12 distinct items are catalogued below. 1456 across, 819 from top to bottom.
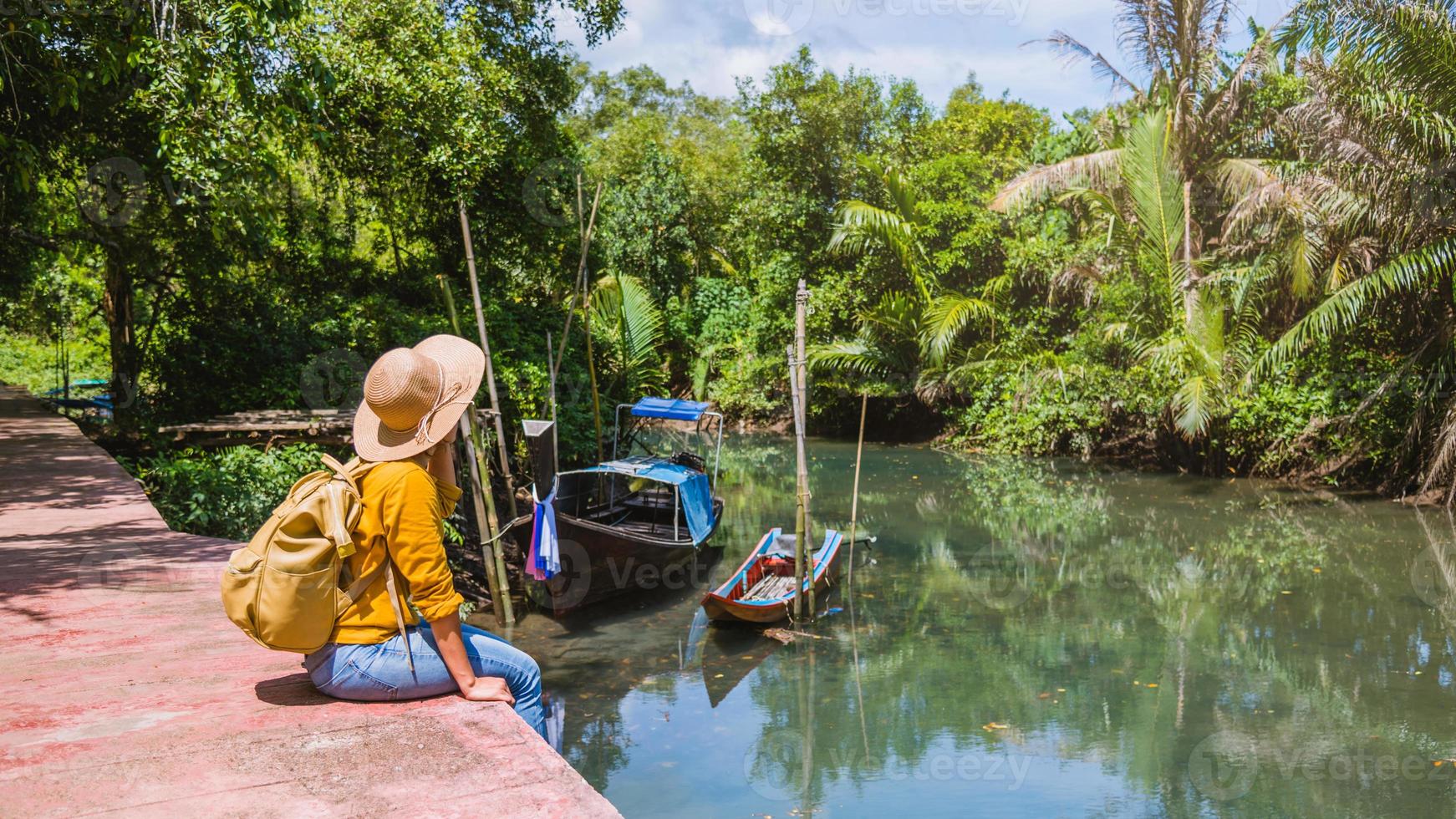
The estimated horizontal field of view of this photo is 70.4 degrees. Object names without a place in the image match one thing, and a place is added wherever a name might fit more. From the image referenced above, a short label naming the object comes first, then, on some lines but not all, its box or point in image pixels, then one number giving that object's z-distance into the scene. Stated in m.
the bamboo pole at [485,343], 9.74
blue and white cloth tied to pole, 9.44
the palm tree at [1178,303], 16.25
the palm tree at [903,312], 21.78
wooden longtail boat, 9.91
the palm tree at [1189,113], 18.31
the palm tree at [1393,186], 12.06
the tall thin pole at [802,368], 9.55
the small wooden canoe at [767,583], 9.23
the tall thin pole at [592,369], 12.60
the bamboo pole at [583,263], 11.29
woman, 3.02
